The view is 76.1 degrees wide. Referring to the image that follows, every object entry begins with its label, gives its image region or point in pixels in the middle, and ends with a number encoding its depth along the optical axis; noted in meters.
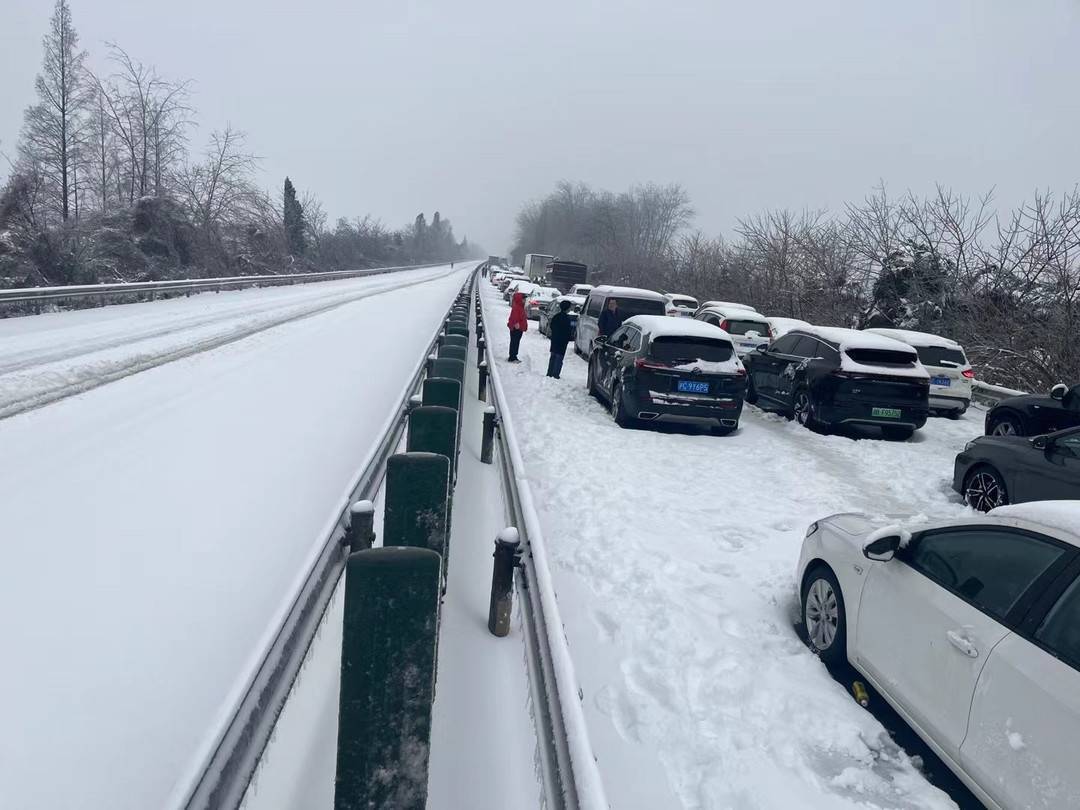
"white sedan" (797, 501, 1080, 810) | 2.71
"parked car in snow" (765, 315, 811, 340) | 18.03
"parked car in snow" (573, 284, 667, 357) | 16.67
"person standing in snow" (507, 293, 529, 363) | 16.27
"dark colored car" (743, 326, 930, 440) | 10.74
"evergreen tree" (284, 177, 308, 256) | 56.88
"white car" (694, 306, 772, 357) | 17.95
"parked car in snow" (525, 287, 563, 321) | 30.27
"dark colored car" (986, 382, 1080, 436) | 9.41
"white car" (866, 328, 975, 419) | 13.05
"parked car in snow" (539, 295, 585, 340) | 23.81
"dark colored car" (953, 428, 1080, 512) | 6.38
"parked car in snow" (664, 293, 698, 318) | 28.46
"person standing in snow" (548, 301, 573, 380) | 14.27
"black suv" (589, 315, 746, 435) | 10.45
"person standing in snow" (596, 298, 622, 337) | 16.17
